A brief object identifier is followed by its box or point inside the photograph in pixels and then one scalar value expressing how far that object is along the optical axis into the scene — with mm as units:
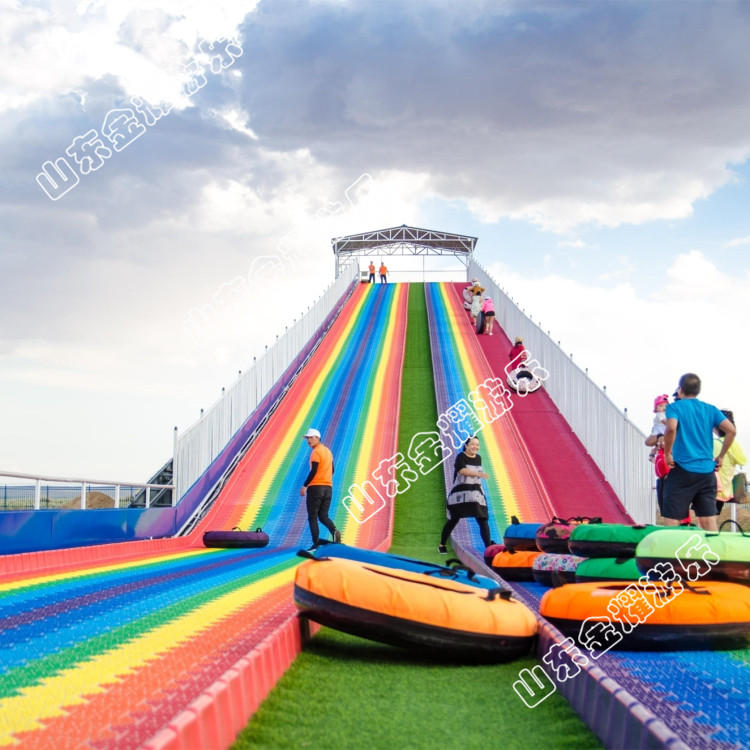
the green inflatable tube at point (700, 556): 5562
